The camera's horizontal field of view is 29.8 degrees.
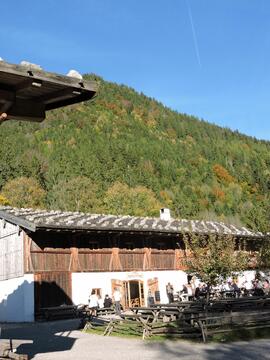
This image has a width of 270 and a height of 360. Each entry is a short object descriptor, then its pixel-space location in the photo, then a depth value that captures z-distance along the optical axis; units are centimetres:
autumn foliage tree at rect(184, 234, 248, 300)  2084
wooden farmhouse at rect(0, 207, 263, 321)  2410
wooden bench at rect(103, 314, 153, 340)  1566
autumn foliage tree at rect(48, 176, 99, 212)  6831
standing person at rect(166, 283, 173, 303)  2532
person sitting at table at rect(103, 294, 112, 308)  2447
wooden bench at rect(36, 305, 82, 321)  2302
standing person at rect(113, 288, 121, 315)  2176
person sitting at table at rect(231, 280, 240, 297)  2603
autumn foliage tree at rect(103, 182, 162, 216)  6450
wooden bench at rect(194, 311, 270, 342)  1428
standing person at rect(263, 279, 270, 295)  2670
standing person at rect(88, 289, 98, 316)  2211
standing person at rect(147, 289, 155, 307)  2569
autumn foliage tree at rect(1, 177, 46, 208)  6312
